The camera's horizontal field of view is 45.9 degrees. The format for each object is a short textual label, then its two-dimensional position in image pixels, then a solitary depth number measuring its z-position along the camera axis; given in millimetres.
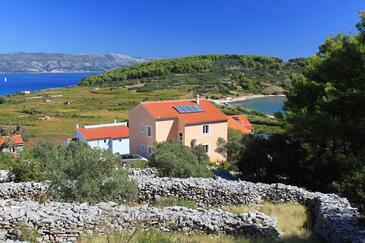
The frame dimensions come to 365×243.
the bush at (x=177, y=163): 19438
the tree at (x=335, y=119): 17922
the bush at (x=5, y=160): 21275
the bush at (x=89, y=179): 11969
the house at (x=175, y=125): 40312
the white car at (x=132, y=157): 37094
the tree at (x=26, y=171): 16734
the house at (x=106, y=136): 43219
